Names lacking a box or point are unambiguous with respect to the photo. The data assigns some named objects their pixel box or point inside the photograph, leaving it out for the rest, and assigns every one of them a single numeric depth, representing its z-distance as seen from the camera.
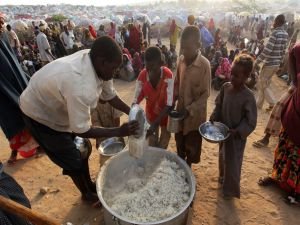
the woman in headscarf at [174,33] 12.64
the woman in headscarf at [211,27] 15.17
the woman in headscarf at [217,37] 11.70
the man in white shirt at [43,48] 7.60
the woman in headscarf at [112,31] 10.98
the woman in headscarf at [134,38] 10.37
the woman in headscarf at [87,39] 9.62
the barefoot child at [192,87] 2.68
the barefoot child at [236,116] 2.49
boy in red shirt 2.70
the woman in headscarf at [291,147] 2.73
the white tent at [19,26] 15.98
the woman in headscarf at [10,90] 2.89
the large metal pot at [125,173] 2.11
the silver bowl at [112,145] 3.29
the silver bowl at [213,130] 2.63
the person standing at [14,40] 8.01
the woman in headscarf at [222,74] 7.18
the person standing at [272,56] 5.07
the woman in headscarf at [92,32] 11.24
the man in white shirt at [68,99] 1.94
